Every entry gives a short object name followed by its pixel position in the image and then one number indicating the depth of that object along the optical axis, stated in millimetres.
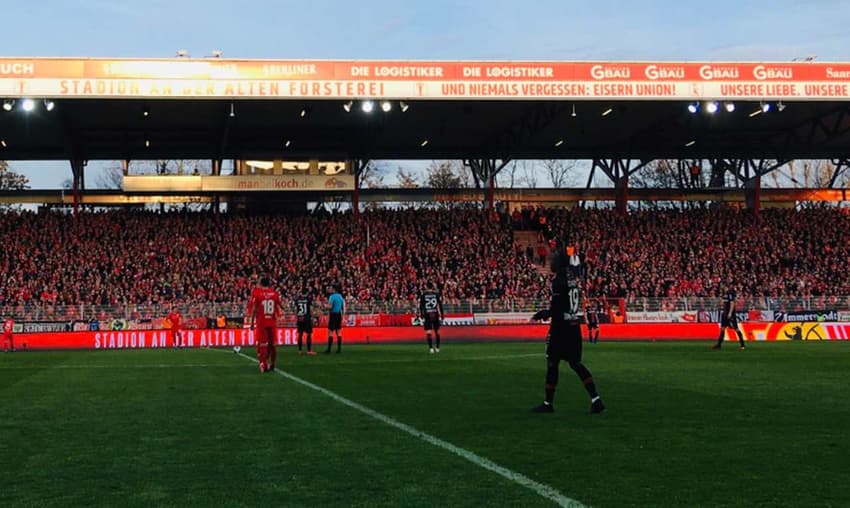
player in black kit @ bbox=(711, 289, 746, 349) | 29438
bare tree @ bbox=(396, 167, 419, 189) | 87938
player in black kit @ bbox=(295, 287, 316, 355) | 27494
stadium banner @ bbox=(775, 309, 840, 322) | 40406
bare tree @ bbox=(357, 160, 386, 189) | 78019
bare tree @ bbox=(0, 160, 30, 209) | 74812
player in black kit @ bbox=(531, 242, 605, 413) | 11453
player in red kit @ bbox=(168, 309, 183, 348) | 36469
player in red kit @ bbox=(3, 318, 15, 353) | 34438
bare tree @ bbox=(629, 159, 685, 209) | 81938
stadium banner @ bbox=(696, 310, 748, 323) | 40688
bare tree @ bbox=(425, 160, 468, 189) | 83875
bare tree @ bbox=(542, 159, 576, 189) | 91938
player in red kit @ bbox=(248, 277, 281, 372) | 19062
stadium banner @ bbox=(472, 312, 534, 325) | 40188
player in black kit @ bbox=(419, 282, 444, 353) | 28188
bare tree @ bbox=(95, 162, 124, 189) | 82938
